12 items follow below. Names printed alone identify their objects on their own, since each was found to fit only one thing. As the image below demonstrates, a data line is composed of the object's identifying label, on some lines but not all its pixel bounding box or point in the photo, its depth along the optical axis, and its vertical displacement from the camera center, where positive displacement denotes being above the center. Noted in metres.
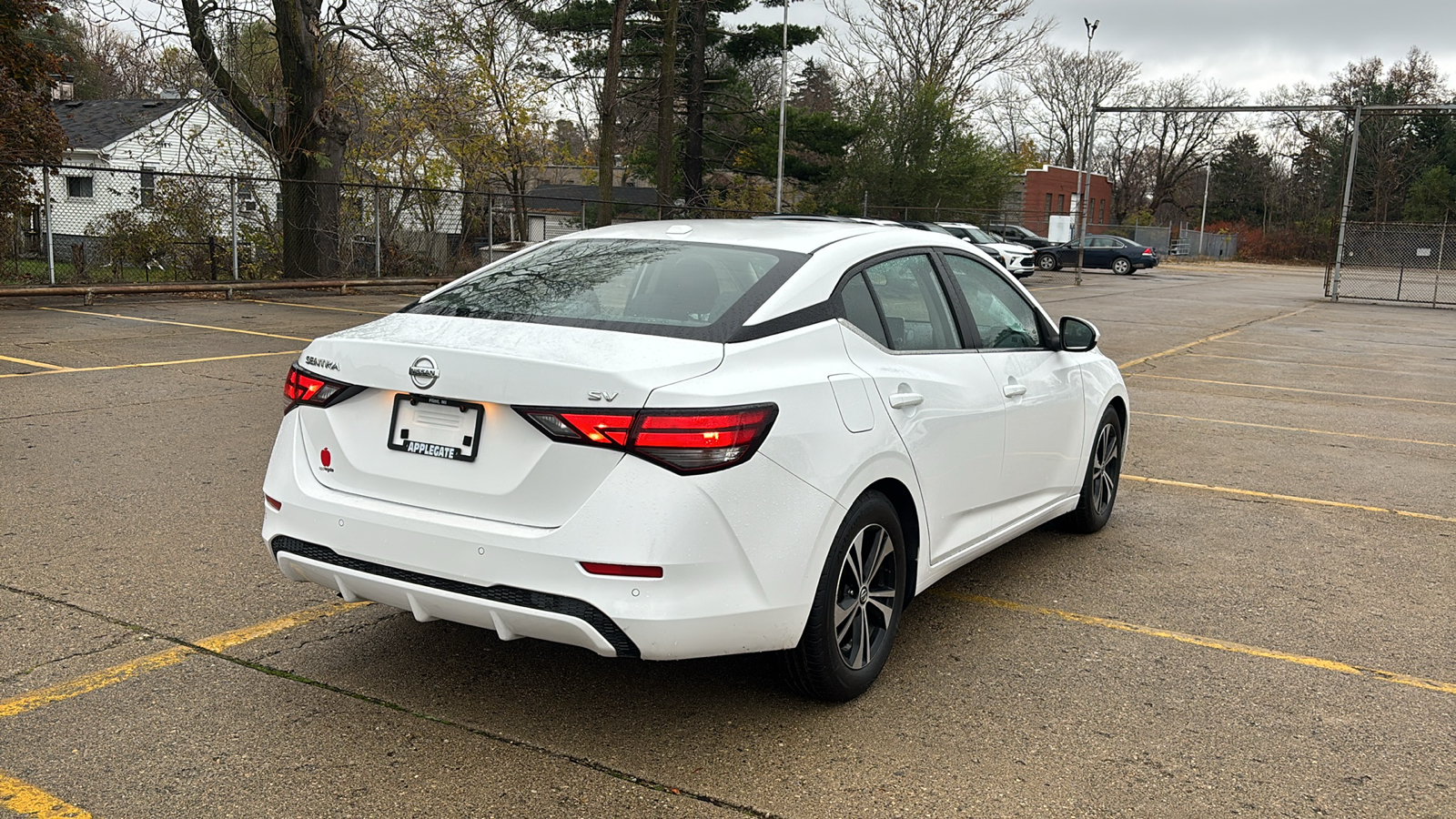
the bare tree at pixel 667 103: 32.25 +3.11
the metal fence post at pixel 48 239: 17.61 -0.72
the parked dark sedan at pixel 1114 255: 45.75 -0.73
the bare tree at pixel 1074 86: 74.25 +9.08
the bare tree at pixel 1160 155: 83.44 +5.84
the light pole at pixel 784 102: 38.09 +3.80
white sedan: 3.29 -0.69
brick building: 69.00 +2.30
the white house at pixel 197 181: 19.31 +0.23
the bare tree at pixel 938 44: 47.97 +7.31
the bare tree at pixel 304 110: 22.41 +1.68
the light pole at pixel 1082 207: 36.41 +0.84
